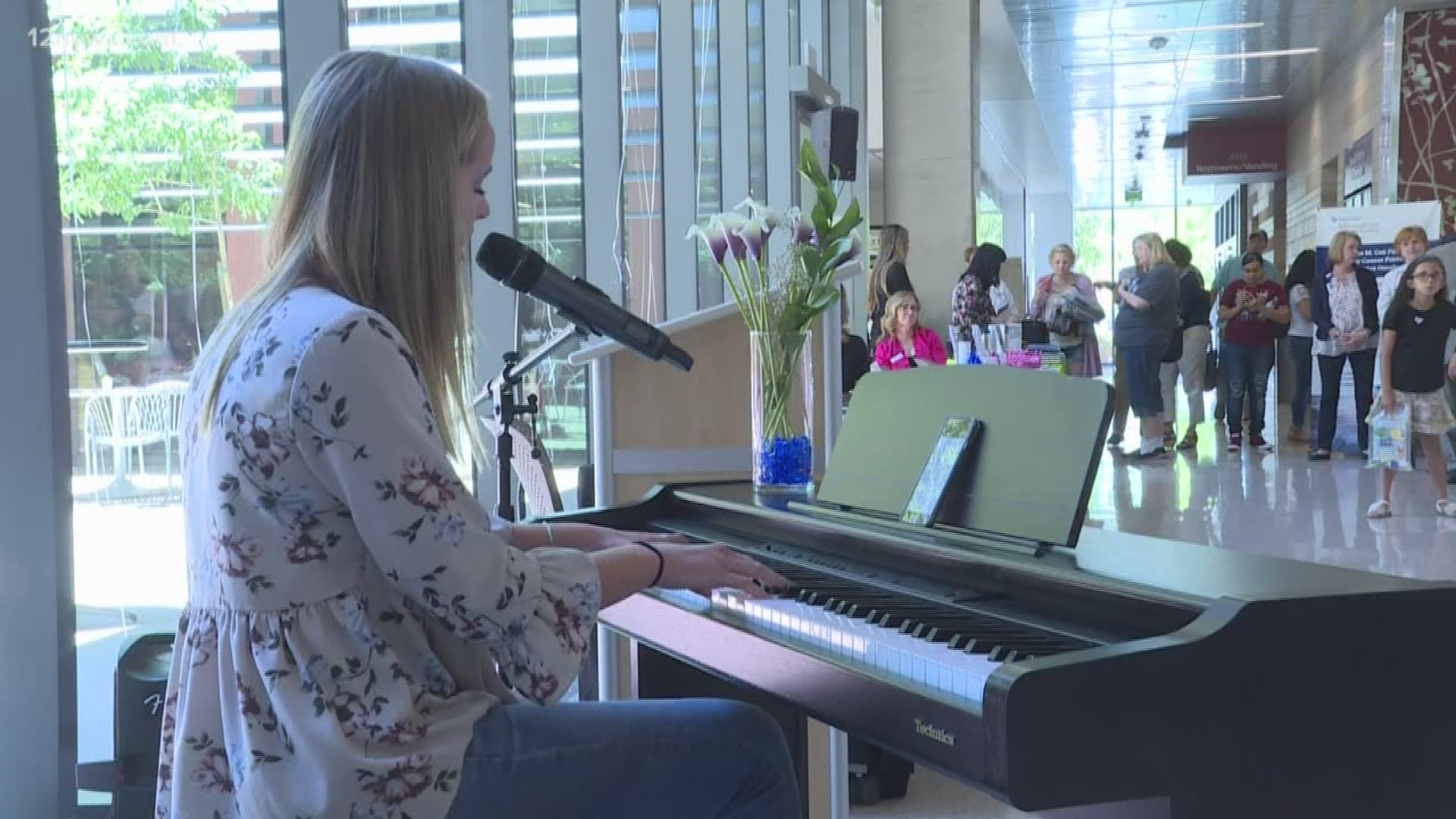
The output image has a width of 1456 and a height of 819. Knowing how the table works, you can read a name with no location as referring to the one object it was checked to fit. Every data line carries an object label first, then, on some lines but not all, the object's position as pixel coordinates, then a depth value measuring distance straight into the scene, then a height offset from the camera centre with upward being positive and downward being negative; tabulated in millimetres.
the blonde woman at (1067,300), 9148 +8
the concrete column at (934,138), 11484 +1442
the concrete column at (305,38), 3455 +708
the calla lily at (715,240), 2625 +138
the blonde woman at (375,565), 1396 -262
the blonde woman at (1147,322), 10258 -132
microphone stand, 2459 -173
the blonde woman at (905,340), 6777 -160
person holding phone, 10859 -203
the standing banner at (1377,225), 9383 +527
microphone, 2023 +27
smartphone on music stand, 1911 -228
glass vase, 2543 -198
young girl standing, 7102 -312
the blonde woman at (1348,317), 9438 -110
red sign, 18594 +2066
